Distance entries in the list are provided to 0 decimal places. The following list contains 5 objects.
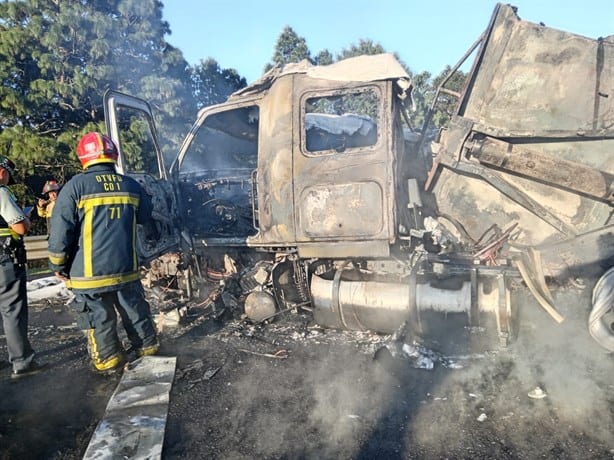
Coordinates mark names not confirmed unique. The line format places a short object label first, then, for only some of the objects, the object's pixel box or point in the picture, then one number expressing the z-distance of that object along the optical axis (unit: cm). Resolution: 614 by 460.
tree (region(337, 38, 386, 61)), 2280
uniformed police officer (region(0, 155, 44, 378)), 333
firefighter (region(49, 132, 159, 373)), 321
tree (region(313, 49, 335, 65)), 2328
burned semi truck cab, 335
